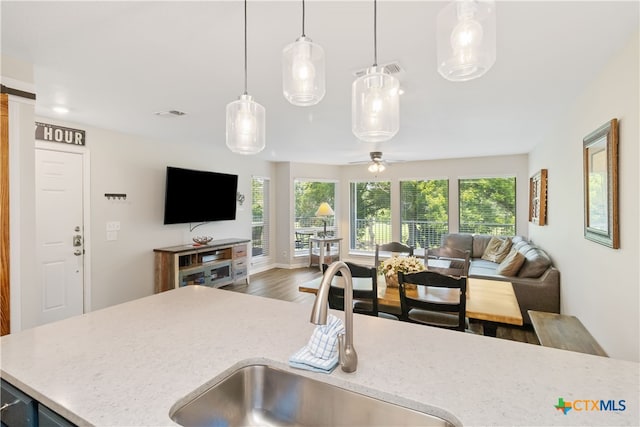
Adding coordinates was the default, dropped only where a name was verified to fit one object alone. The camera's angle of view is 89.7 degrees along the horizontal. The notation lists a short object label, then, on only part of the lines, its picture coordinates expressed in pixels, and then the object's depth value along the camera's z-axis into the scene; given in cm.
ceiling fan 543
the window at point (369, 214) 758
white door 356
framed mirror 206
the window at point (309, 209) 740
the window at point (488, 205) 630
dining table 205
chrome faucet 102
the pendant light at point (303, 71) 120
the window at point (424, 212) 691
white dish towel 105
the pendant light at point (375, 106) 132
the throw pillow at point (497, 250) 537
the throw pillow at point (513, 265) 390
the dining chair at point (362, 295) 237
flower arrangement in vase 262
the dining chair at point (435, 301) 209
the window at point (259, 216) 685
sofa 359
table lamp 704
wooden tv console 460
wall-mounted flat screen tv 484
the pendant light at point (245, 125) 157
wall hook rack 420
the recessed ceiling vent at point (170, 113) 345
